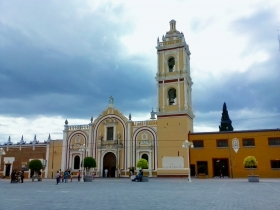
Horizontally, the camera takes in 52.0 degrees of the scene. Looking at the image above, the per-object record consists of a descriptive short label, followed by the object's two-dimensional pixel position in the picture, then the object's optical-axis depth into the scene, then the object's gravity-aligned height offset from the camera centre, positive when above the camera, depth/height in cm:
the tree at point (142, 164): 3266 -18
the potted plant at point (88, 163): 3662 -3
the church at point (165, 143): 3697 +272
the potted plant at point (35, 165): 3606 -25
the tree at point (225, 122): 5956 +814
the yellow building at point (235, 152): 3566 +129
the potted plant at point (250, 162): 2691 -1
